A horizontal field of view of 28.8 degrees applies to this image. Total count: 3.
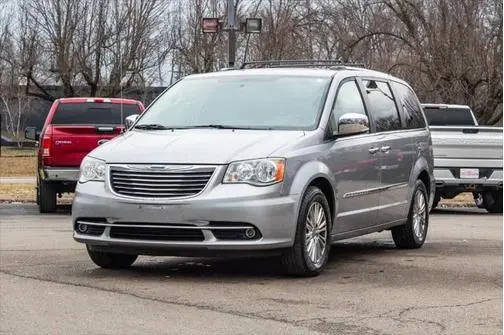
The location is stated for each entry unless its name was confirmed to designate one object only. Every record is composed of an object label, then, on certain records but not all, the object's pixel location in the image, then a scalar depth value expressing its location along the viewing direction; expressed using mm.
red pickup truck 15258
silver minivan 7741
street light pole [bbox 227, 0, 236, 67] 22078
